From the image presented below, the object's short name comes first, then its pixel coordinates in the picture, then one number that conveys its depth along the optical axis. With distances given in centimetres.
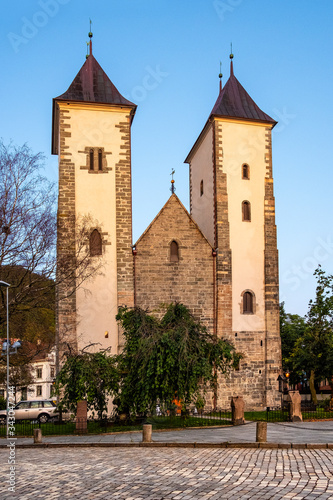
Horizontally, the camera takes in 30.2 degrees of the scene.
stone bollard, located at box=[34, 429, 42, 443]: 1839
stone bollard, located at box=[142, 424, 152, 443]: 1686
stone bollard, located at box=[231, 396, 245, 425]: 2234
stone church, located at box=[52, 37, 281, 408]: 2981
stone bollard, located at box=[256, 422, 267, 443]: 1579
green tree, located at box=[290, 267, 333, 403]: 3481
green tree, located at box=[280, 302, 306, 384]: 5097
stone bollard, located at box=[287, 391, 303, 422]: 2389
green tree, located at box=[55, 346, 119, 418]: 2147
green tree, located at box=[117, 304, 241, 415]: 2111
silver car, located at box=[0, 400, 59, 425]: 3188
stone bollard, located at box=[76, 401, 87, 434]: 2125
